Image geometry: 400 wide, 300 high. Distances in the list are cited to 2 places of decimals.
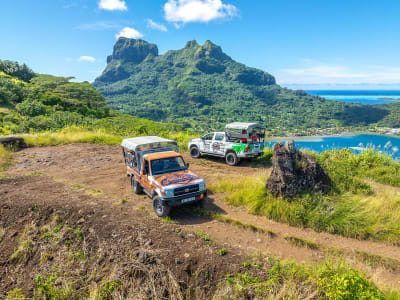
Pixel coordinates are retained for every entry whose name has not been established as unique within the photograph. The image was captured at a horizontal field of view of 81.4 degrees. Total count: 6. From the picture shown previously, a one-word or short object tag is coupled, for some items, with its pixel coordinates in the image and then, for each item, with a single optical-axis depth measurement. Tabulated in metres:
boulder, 7.97
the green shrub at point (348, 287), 4.08
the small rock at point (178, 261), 5.64
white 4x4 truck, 13.43
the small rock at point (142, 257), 5.82
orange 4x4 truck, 7.37
